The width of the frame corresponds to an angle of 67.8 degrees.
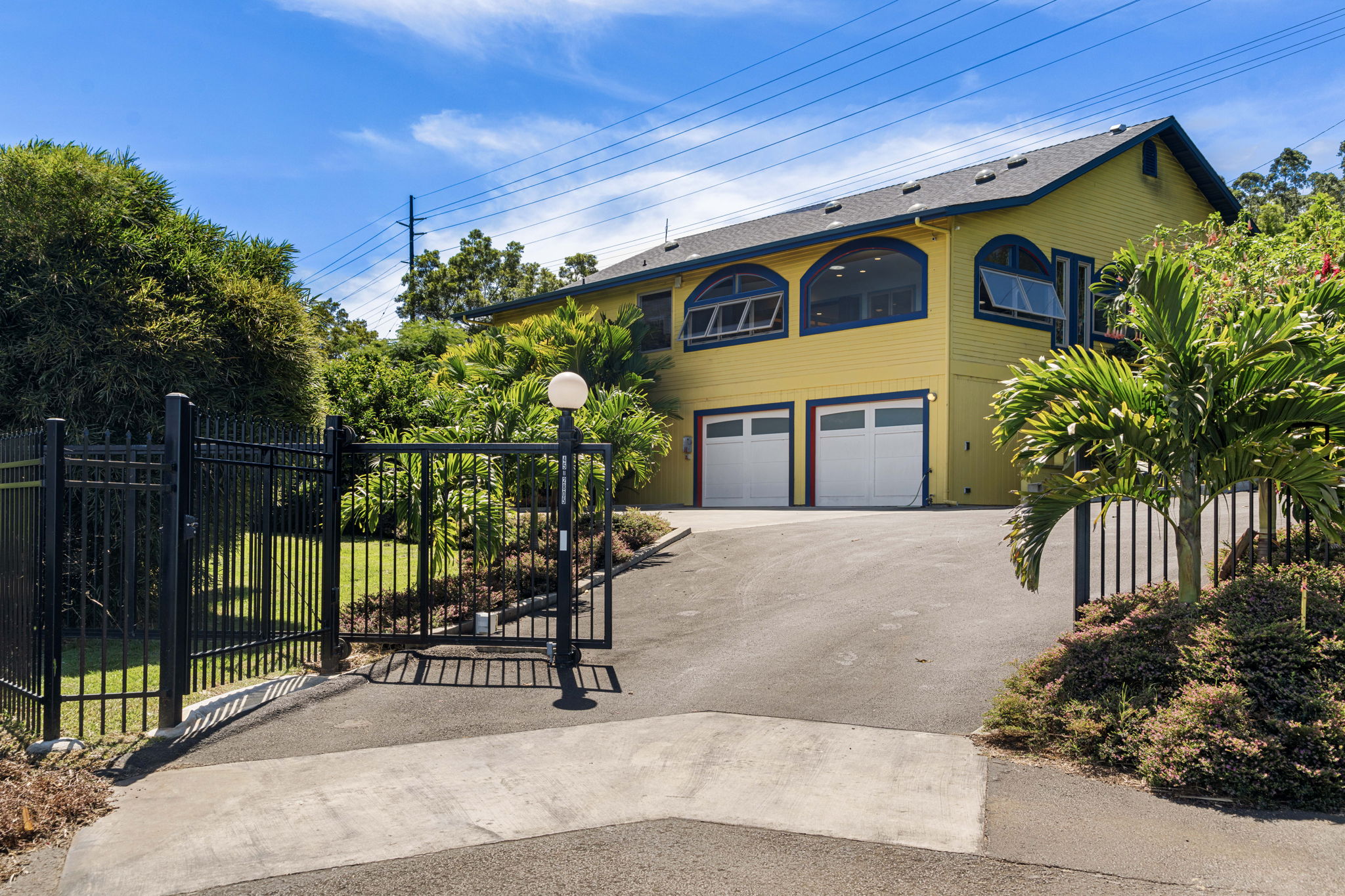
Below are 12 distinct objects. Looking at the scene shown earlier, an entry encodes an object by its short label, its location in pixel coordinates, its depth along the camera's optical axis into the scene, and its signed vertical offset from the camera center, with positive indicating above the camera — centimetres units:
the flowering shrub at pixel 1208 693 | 492 -128
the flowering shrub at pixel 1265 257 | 1034 +269
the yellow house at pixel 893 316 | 1908 +304
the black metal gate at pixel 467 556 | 836 -104
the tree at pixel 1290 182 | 3938 +1158
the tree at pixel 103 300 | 948 +152
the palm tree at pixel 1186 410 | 594 +34
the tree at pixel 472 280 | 4228 +761
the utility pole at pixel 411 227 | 5094 +1174
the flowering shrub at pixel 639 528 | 1358 -96
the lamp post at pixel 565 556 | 809 -79
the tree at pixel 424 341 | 2928 +351
